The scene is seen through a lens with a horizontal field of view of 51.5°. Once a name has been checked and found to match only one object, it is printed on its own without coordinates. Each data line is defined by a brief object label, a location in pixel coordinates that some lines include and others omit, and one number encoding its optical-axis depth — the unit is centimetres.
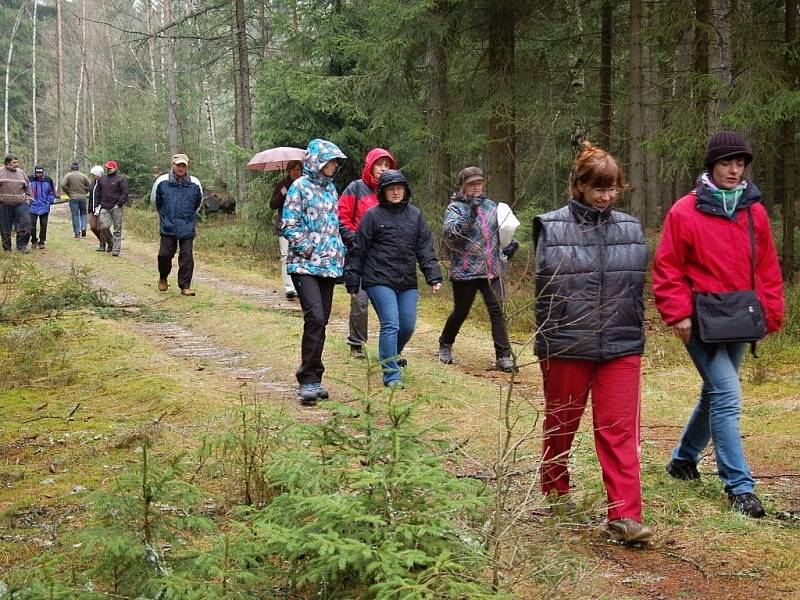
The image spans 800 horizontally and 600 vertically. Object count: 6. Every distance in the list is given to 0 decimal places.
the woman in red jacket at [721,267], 457
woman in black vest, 423
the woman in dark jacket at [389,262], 723
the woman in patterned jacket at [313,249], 698
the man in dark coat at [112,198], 1791
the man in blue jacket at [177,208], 1268
